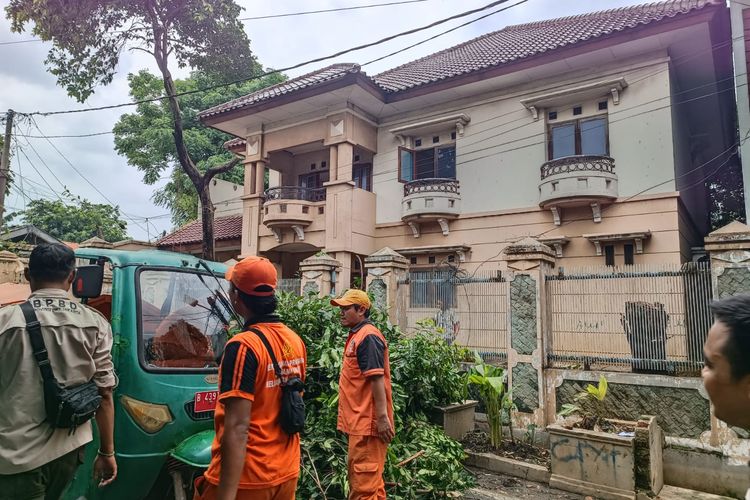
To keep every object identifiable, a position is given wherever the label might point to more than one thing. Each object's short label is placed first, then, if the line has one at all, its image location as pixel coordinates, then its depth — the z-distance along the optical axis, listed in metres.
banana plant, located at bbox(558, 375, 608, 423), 5.71
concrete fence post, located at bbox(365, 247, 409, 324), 8.33
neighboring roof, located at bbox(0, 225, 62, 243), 16.50
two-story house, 10.73
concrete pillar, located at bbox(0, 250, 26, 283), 10.55
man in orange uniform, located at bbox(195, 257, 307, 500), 1.96
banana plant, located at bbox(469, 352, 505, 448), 6.25
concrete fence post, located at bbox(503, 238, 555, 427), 6.50
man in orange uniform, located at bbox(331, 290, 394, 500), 3.31
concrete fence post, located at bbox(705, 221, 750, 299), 5.39
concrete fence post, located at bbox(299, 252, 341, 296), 9.89
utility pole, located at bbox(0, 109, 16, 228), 14.40
